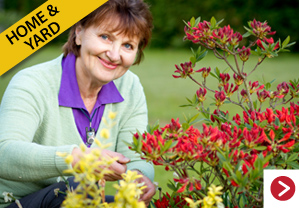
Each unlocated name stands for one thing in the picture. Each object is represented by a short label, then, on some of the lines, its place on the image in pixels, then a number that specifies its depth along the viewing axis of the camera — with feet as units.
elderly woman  7.56
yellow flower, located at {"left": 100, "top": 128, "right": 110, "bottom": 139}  5.82
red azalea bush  6.38
